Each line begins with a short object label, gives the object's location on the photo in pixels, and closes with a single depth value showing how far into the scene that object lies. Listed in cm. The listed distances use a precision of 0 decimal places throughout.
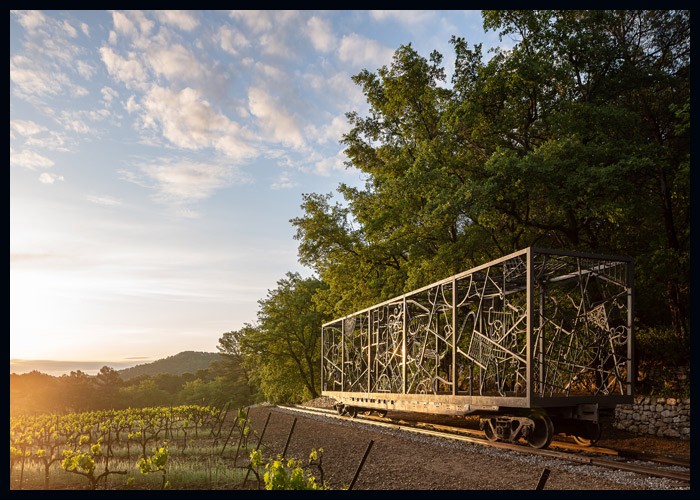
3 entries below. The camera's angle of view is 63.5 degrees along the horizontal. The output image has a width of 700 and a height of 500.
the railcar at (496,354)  1123
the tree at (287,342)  4141
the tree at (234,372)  5525
